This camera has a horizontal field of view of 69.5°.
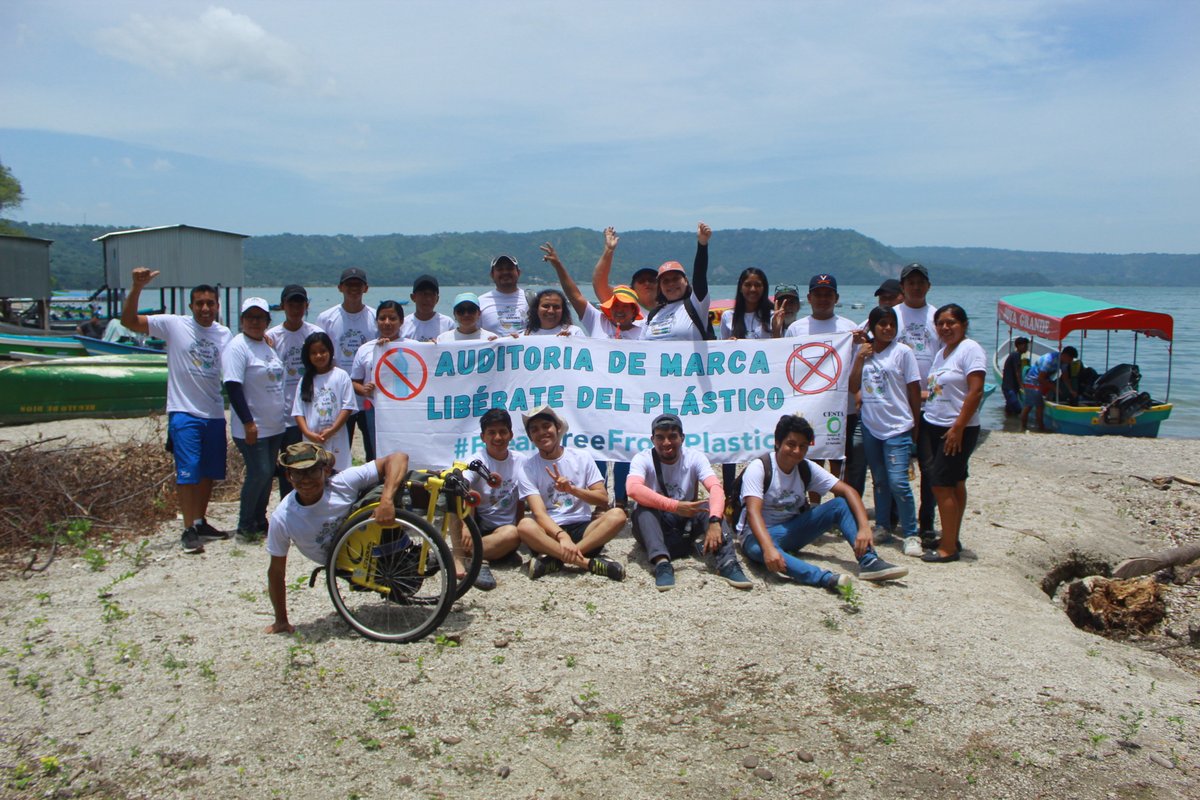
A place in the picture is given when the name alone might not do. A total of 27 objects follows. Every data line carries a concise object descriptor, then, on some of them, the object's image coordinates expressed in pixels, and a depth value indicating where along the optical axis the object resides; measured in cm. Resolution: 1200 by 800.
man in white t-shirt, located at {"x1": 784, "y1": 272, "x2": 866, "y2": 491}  713
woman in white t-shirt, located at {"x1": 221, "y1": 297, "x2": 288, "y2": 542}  661
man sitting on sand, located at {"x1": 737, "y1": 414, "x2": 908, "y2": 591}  588
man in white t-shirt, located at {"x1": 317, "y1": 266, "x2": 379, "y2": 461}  749
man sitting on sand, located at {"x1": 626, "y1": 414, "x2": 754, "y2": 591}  591
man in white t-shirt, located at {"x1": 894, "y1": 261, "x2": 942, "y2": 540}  692
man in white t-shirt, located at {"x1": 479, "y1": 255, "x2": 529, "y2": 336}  766
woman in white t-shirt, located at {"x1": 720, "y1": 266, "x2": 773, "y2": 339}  727
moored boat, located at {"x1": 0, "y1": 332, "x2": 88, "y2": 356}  1827
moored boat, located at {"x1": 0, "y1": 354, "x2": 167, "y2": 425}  1338
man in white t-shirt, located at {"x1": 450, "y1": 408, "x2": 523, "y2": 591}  607
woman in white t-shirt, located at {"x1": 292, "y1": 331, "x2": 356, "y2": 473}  660
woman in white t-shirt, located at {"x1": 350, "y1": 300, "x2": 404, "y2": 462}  730
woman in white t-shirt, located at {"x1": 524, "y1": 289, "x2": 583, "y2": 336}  741
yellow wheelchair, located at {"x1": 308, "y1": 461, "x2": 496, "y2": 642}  494
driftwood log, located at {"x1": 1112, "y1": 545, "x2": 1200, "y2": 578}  727
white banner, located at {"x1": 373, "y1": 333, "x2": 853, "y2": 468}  726
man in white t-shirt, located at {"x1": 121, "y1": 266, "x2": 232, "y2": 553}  665
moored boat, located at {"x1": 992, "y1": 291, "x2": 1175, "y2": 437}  1689
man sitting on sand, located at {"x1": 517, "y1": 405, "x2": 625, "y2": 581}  601
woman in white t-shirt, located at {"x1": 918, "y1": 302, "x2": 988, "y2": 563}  634
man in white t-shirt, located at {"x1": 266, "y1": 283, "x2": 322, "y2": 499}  692
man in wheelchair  486
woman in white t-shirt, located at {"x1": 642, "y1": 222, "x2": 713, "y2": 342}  703
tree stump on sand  630
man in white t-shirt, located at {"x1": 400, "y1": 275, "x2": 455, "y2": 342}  751
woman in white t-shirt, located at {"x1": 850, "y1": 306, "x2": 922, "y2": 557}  667
